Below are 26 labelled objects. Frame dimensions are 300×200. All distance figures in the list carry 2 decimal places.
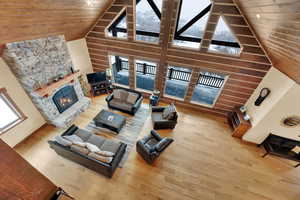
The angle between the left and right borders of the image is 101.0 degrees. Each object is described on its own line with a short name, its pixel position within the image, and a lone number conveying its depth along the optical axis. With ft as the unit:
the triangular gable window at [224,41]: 13.28
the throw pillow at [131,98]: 17.19
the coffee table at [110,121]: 13.97
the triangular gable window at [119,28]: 16.65
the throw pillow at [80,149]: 9.89
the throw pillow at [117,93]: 17.58
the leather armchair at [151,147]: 10.91
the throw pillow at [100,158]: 9.48
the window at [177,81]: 22.04
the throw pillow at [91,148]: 9.87
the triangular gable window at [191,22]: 13.33
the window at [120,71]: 23.41
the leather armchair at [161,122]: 14.76
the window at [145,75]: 23.39
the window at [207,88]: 20.99
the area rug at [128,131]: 13.80
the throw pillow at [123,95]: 17.56
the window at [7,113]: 11.05
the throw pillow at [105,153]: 9.63
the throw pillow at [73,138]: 10.54
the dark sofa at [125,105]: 16.50
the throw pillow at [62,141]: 10.18
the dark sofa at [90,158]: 9.65
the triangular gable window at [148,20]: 14.39
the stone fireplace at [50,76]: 11.11
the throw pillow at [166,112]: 14.97
